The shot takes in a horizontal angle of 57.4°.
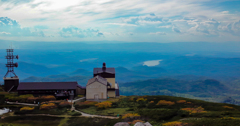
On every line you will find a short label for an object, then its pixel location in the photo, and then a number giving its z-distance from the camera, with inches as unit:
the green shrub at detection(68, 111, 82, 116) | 2001.2
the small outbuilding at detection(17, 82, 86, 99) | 2871.6
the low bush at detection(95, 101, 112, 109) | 2248.8
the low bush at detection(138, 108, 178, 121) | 1675.7
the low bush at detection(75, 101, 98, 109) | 2321.6
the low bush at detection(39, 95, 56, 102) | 2650.1
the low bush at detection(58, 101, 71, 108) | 2323.6
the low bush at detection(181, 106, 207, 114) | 1801.2
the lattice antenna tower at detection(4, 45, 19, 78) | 3249.8
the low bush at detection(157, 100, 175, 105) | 2290.6
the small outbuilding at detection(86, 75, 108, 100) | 2723.9
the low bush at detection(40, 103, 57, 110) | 2239.7
